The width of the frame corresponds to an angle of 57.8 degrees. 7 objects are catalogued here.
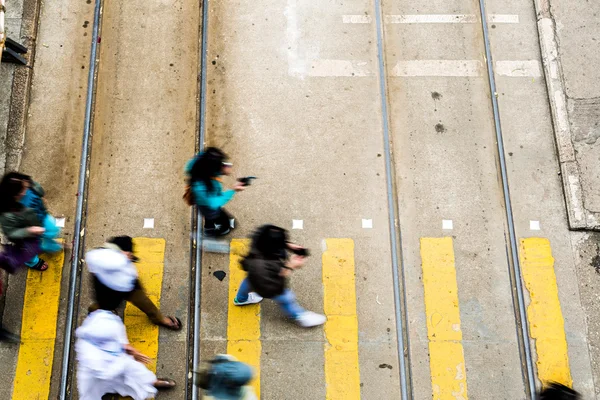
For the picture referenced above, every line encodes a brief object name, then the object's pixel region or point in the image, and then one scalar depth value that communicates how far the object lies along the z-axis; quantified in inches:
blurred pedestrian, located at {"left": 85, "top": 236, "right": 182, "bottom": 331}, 200.8
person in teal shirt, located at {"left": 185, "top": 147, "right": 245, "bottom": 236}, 224.2
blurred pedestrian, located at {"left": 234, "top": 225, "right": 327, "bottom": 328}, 213.3
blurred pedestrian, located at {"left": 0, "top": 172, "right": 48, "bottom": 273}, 215.2
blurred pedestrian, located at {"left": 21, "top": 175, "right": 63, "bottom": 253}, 227.5
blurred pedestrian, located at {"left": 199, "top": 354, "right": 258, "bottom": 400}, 179.6
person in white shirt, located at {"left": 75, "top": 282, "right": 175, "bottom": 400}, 197.0
